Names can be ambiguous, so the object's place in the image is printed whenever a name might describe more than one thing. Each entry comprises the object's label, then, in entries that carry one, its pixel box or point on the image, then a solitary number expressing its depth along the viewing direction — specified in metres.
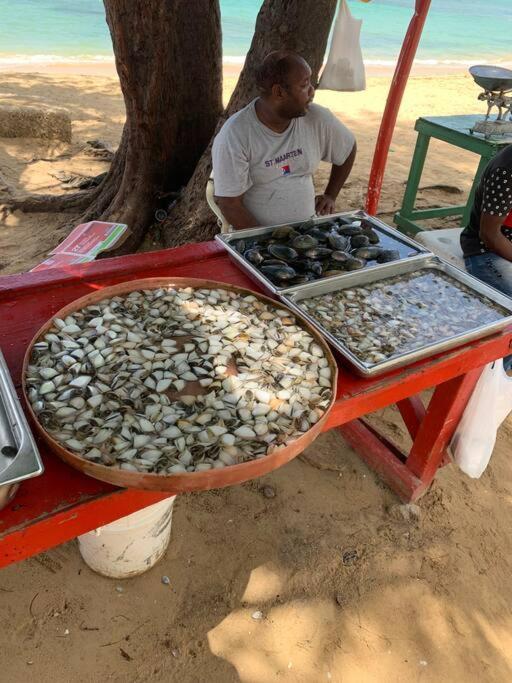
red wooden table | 0.92
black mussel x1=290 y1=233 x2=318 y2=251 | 1.73
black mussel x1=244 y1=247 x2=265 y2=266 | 1.66
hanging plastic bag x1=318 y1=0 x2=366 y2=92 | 3.31
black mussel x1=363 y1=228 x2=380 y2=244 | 1.86
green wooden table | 3.73
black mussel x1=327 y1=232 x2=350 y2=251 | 1.75
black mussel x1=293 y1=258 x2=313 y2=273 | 1.64
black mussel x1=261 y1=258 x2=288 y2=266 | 1.62
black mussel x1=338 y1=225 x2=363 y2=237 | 1.86
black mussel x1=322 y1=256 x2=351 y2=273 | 1.65
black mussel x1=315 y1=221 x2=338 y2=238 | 1.91
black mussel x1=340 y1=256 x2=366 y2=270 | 1.65
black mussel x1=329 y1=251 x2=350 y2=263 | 1.68
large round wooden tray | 0.89
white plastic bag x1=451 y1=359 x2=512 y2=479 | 2.01
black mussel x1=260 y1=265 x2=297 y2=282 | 1.55
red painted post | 3.04
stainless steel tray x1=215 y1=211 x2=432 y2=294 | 1.59
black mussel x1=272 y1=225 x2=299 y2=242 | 1.82
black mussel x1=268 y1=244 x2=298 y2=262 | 1.67
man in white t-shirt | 2.17
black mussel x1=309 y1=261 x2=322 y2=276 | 1.62
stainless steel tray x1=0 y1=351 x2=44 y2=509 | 0.83
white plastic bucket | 1.63
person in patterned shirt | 2.28
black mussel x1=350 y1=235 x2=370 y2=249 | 1.79
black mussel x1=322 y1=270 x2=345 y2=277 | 1.62
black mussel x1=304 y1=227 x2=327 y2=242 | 1.81
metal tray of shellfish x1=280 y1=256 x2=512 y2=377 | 1.36
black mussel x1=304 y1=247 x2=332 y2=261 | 1.70
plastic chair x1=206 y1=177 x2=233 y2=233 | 2.61
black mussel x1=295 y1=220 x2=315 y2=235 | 1.89
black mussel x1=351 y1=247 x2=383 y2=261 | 1.73
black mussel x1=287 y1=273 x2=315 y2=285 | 1.57
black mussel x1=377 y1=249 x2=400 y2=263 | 1.75
